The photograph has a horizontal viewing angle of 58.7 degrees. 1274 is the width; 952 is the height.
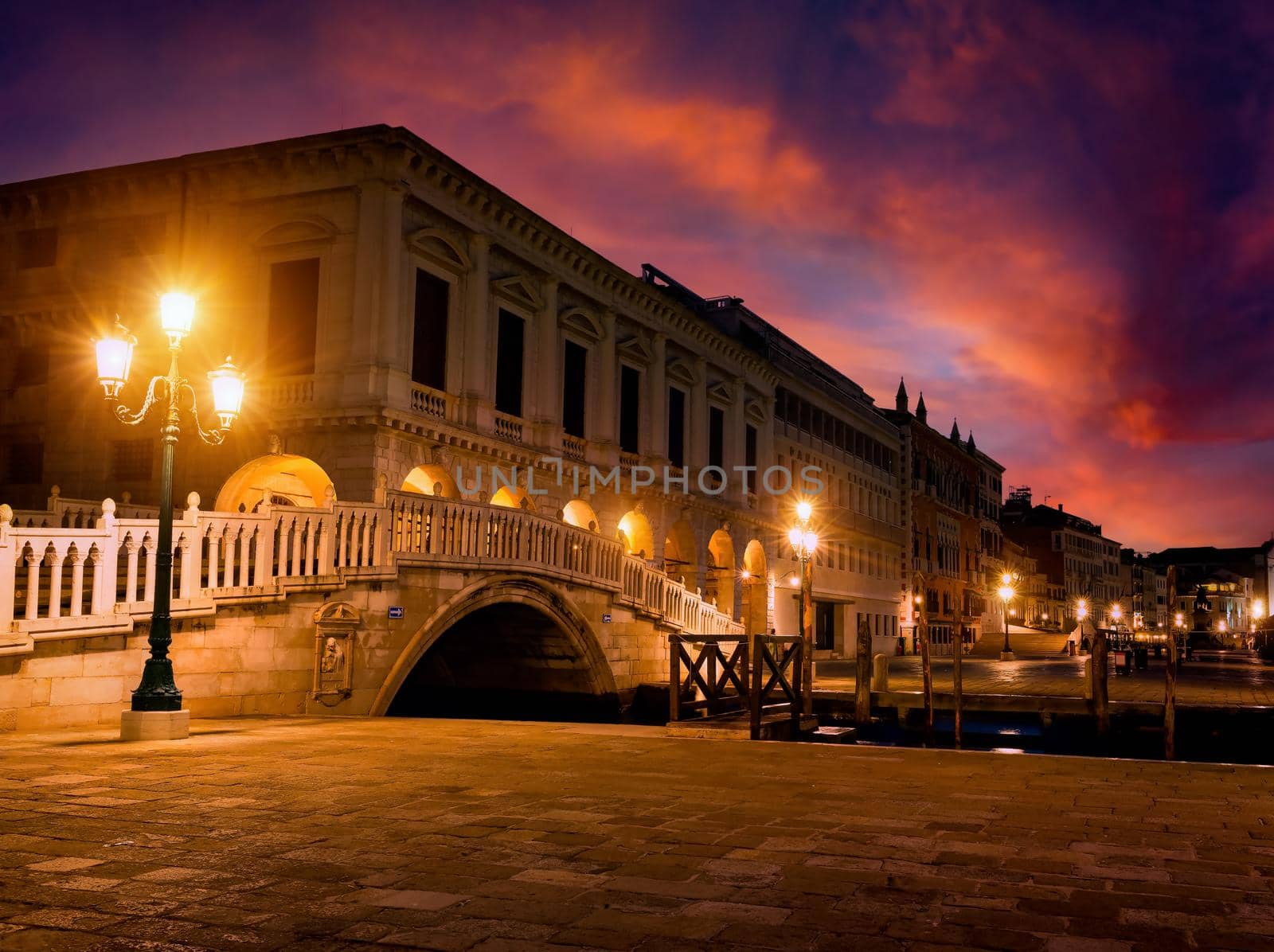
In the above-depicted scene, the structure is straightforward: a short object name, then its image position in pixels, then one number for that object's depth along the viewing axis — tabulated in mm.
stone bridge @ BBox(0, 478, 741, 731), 12555
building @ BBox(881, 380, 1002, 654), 64500
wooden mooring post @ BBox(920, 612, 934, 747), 20359
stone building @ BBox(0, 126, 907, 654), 23781
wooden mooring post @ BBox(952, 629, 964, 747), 20109
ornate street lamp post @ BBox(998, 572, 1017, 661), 52319
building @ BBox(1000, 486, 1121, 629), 108938
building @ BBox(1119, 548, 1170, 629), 144000
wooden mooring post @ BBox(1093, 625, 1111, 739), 22516
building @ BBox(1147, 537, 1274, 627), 162875
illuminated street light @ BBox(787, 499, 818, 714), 19475
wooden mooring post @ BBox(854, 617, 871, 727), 22984
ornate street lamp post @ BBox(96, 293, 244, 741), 11422
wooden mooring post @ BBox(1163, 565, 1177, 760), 17162
